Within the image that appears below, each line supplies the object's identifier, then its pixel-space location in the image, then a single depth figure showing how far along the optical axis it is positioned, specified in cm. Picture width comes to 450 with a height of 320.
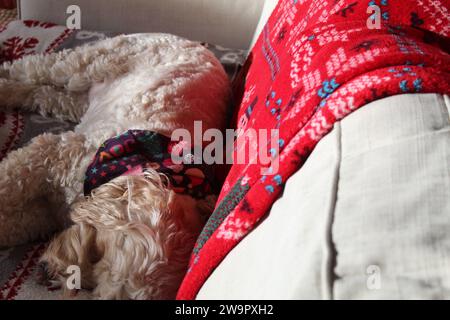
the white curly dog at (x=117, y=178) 90
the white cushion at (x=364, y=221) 47
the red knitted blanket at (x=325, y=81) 67
